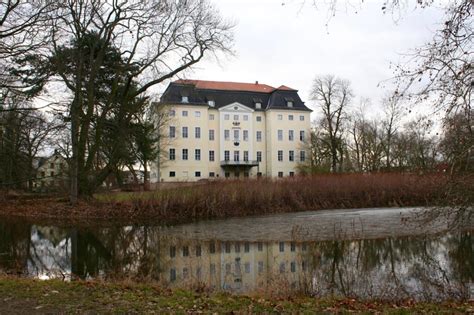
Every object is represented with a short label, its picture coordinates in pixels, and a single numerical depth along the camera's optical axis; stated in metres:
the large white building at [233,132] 63.34
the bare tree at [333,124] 50.53
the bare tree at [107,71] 23.57
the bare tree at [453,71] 5.73
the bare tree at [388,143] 47.69
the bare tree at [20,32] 10.38
